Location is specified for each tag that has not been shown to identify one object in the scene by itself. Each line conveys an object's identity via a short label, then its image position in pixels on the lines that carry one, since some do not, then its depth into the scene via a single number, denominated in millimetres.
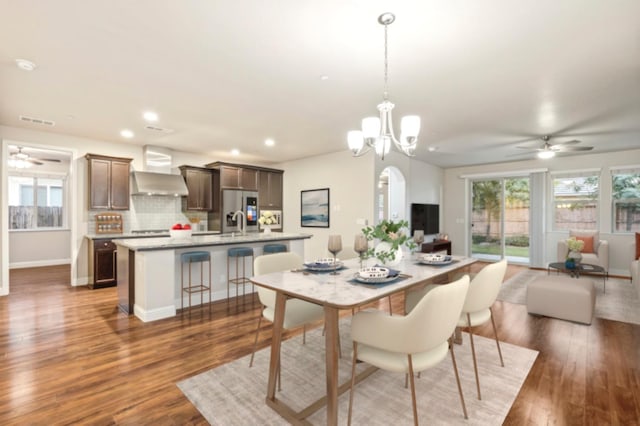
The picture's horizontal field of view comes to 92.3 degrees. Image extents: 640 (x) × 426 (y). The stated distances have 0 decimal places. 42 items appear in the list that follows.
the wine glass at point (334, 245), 2268
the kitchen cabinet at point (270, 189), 7328
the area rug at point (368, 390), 1921
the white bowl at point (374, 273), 1993
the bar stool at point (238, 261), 4305
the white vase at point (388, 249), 2430
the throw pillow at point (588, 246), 6117
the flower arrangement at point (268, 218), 7179
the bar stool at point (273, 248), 4707
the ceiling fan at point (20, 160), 6473
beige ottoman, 3510
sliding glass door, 7555
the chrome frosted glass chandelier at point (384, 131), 2359
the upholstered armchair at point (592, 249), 5817
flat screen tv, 7270
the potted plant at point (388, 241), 2363
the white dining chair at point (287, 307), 2332
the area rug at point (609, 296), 3859
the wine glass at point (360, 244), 2316
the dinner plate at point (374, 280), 1914
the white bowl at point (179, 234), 4270
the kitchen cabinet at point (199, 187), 6438
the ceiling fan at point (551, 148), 4543
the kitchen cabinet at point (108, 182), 5348
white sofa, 4343
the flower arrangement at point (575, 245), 4770
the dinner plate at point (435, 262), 2534
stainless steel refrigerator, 6539
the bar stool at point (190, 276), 3902
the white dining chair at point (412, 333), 1575
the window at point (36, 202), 7371
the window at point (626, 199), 6227
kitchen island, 3586
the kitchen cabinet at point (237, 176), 6605
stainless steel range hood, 5645
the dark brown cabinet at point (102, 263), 5105
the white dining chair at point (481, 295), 2168
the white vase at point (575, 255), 5000
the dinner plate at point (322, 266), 2302
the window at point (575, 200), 6661
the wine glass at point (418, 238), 2814
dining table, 1646
